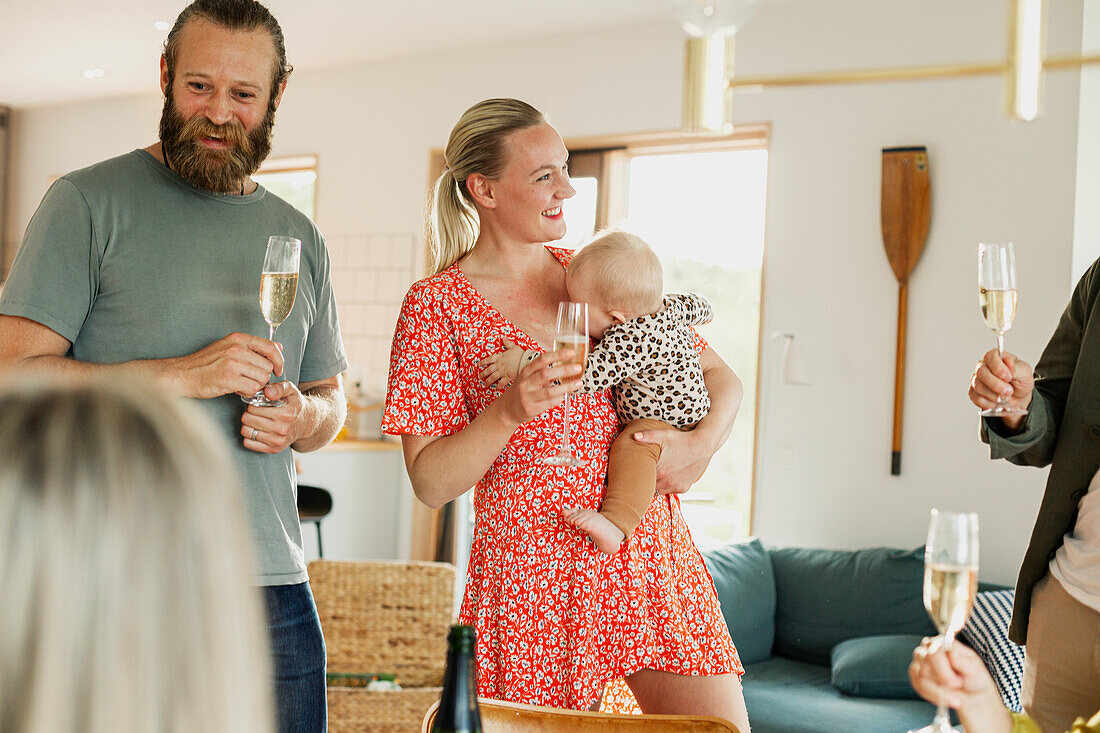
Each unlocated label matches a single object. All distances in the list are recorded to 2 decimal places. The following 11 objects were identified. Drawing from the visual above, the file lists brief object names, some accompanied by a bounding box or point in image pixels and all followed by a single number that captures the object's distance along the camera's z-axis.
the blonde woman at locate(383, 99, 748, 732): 1.63
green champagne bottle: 0.96
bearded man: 1.58
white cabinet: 5.34
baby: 1.74
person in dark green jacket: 1.73
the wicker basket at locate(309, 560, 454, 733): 3.95
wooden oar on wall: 4.27
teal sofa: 3.53
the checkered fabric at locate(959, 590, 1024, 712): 3.33
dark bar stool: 4.46
